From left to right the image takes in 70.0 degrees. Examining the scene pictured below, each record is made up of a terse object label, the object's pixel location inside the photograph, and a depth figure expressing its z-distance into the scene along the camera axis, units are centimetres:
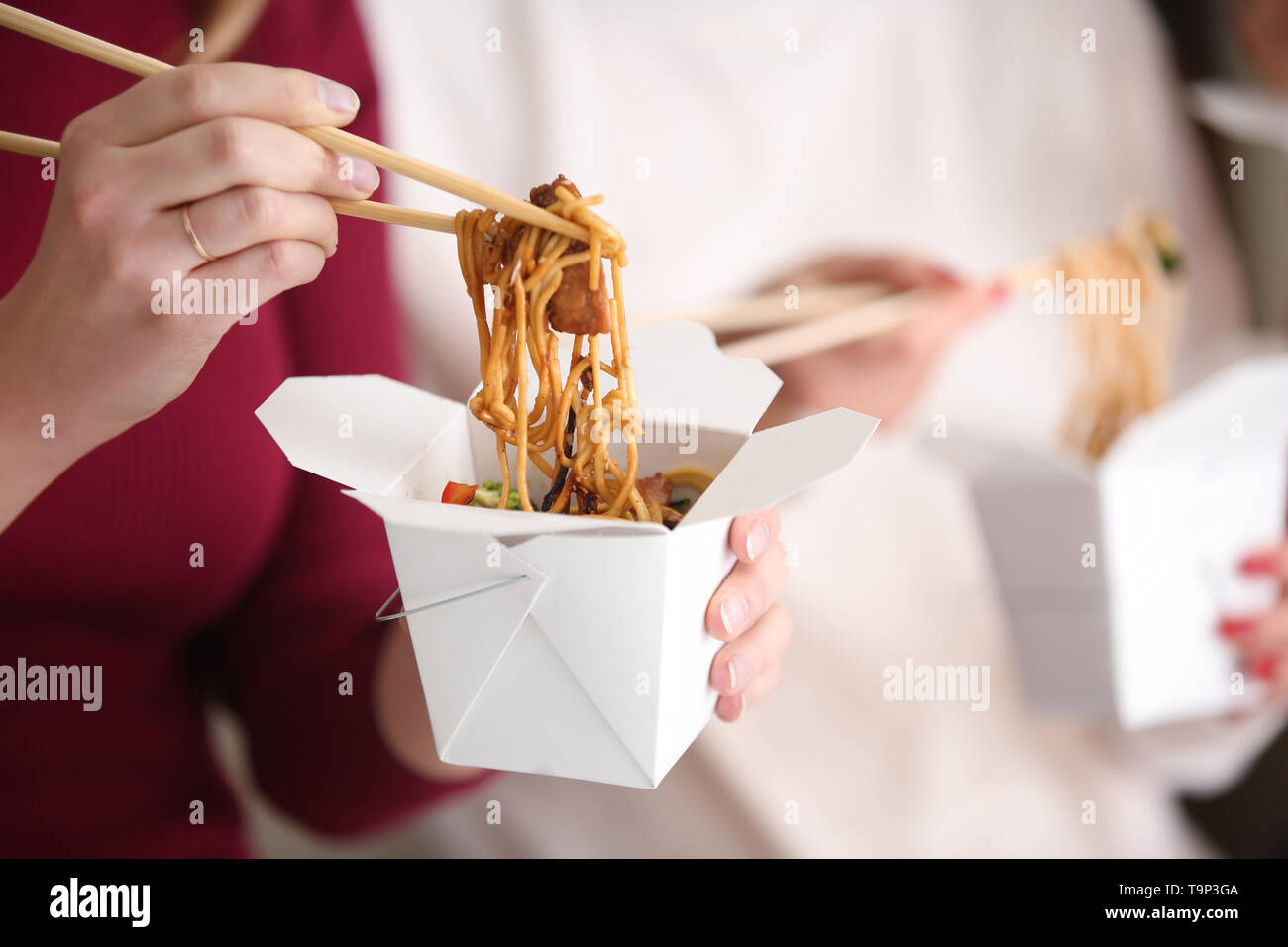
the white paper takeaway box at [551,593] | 57
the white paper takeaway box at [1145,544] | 107
